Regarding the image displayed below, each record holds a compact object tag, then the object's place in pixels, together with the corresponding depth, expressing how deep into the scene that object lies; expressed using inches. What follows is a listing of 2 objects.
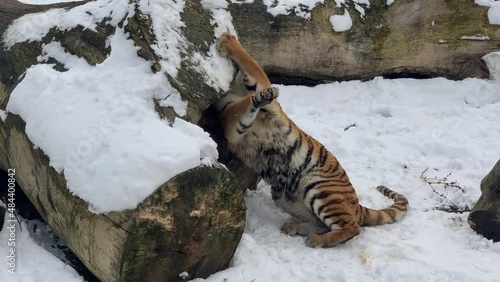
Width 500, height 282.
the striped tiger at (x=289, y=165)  174.9
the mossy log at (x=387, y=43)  286.0
